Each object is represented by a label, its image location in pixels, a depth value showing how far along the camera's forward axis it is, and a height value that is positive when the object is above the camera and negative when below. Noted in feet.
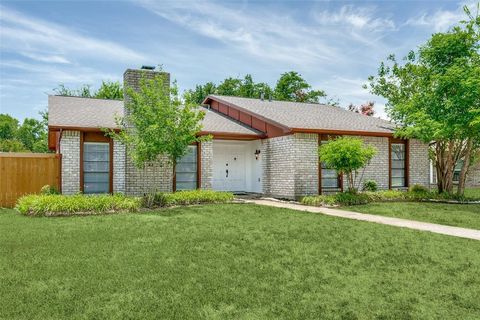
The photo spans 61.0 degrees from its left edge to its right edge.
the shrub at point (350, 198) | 47.62 -4.13
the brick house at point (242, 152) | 50.03 +1.56
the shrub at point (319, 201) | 47.34 -4.34
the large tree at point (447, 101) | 49.03 +8.13
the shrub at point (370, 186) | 56.90 -3.10
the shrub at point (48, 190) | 46.53 -3.12
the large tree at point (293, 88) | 127.54 +23.82
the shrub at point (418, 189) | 56.01 -3.49
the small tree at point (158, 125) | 42.88 +4.14
